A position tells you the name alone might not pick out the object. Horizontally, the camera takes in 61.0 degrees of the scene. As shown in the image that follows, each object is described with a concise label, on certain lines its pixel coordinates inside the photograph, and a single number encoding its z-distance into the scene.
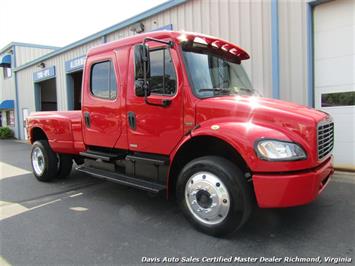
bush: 21.41
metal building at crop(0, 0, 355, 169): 6.54
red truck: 3.14
